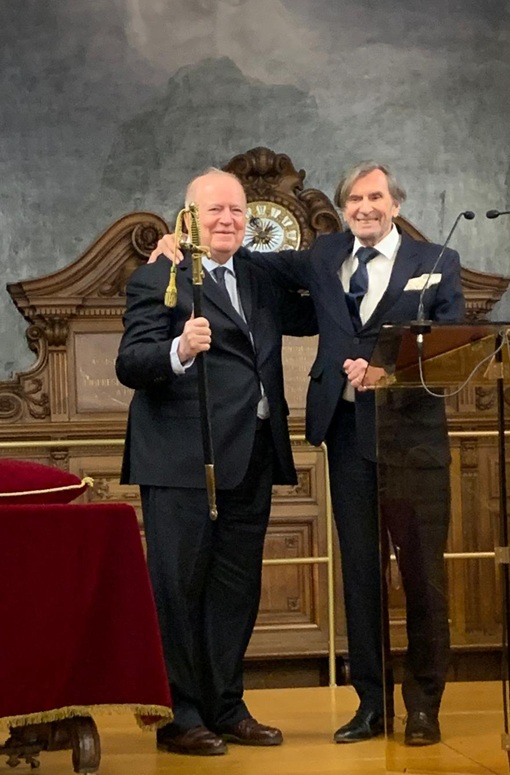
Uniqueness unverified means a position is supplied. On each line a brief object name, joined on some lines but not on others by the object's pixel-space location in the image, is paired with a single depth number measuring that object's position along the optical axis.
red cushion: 5.05
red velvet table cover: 4.91
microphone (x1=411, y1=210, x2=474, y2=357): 4.69
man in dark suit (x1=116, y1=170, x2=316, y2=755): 6.07
